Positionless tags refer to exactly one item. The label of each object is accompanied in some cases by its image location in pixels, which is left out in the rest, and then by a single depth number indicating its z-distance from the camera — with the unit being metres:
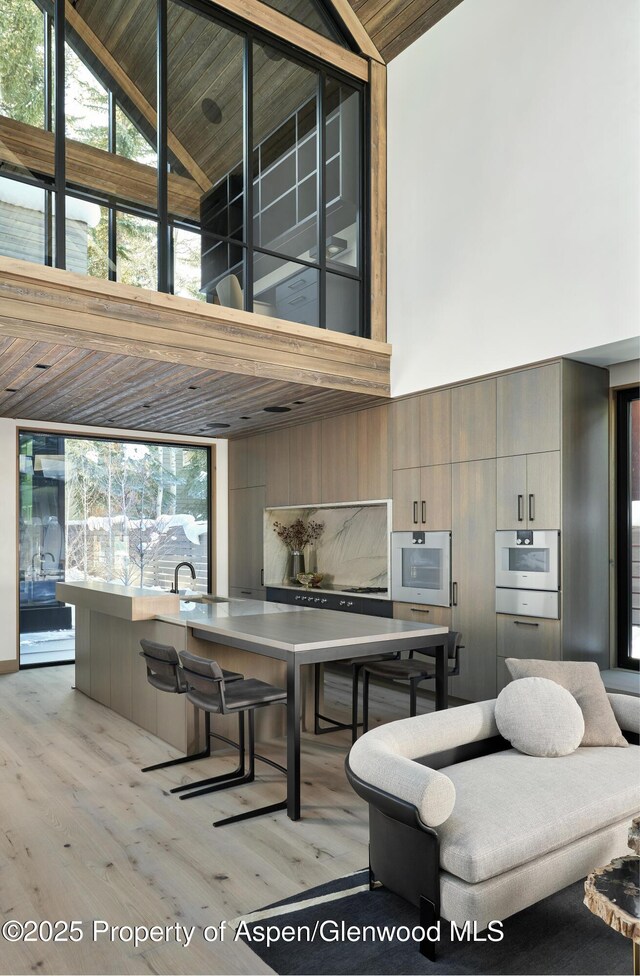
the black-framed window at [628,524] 4.61
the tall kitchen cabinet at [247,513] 7.63
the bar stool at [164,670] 3.51
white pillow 2.76
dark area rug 2.04
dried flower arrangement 7.41
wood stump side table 1.62
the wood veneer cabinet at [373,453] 5.82
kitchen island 3.19
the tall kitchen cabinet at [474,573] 4.80
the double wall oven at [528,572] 4.34
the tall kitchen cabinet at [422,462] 5.22
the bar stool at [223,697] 3.14
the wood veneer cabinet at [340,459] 6.20
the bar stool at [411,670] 3.96
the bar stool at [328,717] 4.19
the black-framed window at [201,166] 4.49
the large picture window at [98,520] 6.85
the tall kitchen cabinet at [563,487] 4.34
